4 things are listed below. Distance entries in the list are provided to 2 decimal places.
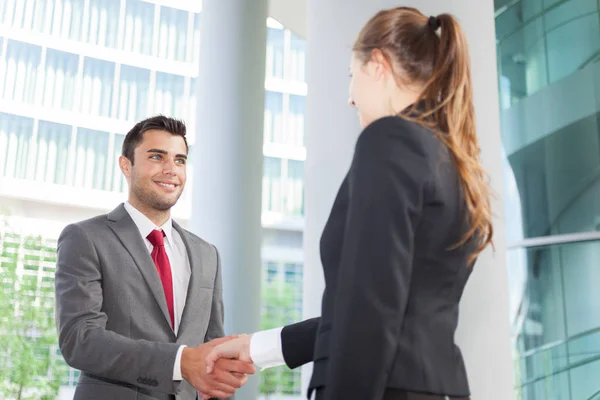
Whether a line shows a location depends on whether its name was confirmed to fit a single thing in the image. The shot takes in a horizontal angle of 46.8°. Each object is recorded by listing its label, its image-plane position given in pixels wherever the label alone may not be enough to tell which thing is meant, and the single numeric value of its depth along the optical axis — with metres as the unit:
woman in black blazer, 1.35
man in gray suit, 2.43
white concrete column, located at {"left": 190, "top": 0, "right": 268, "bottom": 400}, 4.39
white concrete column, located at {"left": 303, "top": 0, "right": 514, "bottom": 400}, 2.38
